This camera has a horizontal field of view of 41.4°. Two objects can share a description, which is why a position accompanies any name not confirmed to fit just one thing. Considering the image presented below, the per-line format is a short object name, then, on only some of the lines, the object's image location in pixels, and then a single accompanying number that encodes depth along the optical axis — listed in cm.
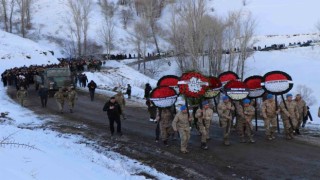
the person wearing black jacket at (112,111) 1534
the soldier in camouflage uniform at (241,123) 1395
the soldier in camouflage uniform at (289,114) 1413
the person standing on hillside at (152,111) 1846
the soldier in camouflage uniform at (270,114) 1423
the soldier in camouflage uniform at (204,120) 1302
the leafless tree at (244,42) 4929
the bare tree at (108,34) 7019
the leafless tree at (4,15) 6931
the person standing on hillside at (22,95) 2431
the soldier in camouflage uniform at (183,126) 1268
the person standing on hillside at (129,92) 2716
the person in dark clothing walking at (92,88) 2617
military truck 2928
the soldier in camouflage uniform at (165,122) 1391
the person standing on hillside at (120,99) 1864
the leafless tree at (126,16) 8399
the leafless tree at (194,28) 4322
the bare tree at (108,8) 8136
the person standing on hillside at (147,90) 2459
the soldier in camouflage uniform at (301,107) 1545
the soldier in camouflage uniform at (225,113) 1359
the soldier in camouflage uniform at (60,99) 2142
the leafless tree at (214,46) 4841
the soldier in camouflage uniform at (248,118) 1377
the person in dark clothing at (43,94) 2386
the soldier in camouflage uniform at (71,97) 2172
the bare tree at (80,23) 6669
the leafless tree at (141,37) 6247
